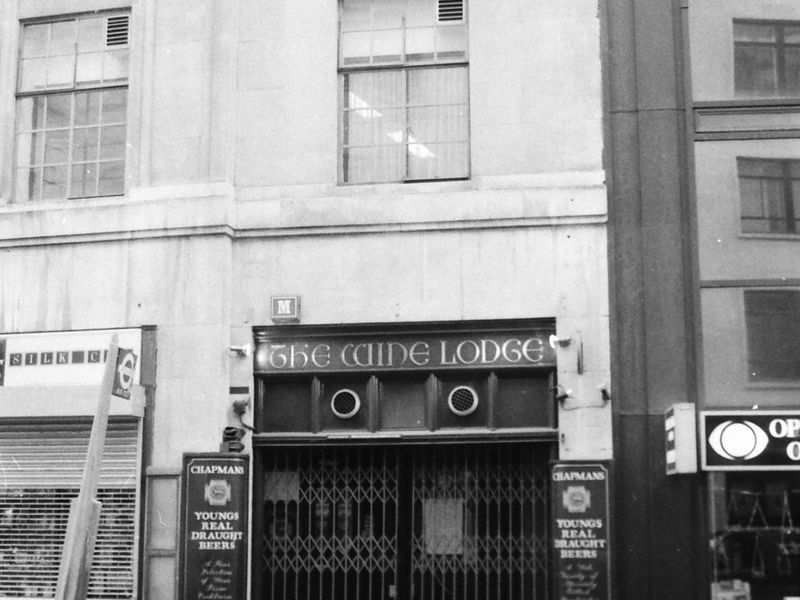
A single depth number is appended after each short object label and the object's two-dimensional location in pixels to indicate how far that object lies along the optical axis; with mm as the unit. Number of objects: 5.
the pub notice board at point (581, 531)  11078
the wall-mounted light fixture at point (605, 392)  11438
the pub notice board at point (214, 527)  11727
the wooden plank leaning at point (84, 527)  7445
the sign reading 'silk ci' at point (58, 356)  12516
